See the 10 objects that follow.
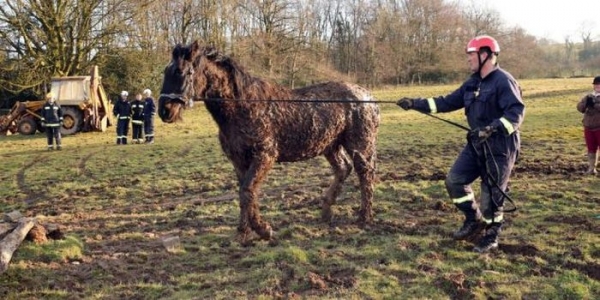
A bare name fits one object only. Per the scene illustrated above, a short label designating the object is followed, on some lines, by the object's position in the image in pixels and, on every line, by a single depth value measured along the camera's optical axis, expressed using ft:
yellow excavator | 66.54
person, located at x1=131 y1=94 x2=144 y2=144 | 56.24
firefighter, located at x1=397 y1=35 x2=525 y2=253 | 16.75
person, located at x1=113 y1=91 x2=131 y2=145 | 55.52
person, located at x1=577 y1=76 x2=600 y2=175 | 30.89
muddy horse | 18.04
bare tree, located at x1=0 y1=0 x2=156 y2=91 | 80.84
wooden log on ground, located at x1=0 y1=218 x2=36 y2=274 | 16.67
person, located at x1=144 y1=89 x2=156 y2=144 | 55.52
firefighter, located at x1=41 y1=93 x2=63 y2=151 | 52.95
